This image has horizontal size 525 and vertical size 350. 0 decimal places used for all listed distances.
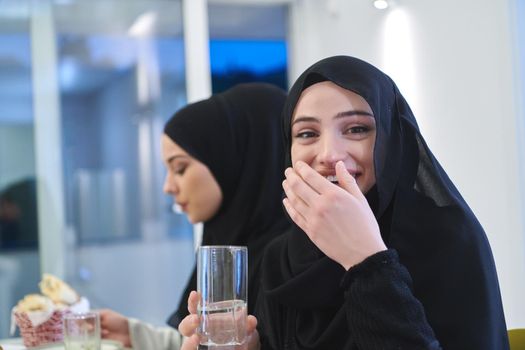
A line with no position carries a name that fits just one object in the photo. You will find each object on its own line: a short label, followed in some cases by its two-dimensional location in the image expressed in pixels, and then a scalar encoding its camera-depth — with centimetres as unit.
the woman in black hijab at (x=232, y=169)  182
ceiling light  273
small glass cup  160
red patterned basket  181
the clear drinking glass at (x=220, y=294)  108
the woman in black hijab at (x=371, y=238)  102
